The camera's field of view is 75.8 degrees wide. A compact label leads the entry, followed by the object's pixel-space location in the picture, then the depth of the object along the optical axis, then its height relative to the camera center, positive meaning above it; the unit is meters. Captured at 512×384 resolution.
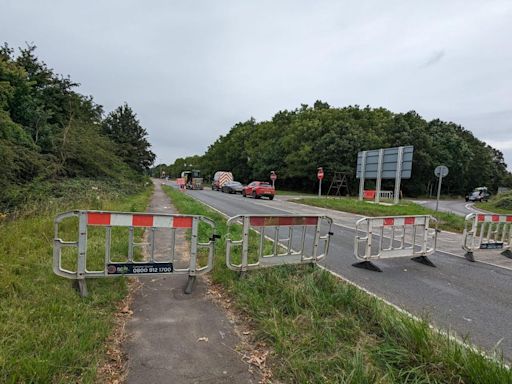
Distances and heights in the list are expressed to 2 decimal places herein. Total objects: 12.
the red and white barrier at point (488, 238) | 7.99 -1.16
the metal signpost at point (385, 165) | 24.56 +1.54
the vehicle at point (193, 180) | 48.00 -1.51
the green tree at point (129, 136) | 41.16 +3.69
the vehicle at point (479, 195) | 47.88 -0.60
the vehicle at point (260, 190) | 29.06 -1.40
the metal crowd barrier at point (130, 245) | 4.34 -1.13
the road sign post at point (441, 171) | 15.89 +0.85
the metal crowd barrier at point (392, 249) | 6.69 -1.40
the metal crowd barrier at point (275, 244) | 5.27 -1.14
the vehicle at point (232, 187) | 36.38 -1.67
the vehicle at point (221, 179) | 45.40 -1.03
